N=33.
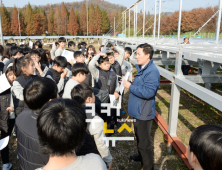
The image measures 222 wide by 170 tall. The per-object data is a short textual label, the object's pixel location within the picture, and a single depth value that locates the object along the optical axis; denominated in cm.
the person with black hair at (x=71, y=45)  516
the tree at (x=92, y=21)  5359
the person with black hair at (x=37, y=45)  543
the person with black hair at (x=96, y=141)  138
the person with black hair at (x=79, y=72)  231
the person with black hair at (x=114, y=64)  365
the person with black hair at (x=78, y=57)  358
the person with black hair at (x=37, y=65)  329
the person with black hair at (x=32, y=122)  117
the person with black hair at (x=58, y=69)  298
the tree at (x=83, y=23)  5661
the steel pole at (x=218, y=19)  389
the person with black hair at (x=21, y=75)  224
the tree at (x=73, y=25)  5359
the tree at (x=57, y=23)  5404
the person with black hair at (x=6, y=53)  398
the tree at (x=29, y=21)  4938
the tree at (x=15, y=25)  4774
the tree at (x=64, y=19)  5488
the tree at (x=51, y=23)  5369
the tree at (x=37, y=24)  5053
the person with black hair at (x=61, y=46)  506
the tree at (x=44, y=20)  5312
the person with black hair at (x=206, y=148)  79
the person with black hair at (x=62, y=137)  85
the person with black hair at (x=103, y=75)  301
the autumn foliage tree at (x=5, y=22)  4598
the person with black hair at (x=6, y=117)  247
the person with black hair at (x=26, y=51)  399
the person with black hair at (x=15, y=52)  350
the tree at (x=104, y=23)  5572
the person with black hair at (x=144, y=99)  213
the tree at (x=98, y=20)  5381
